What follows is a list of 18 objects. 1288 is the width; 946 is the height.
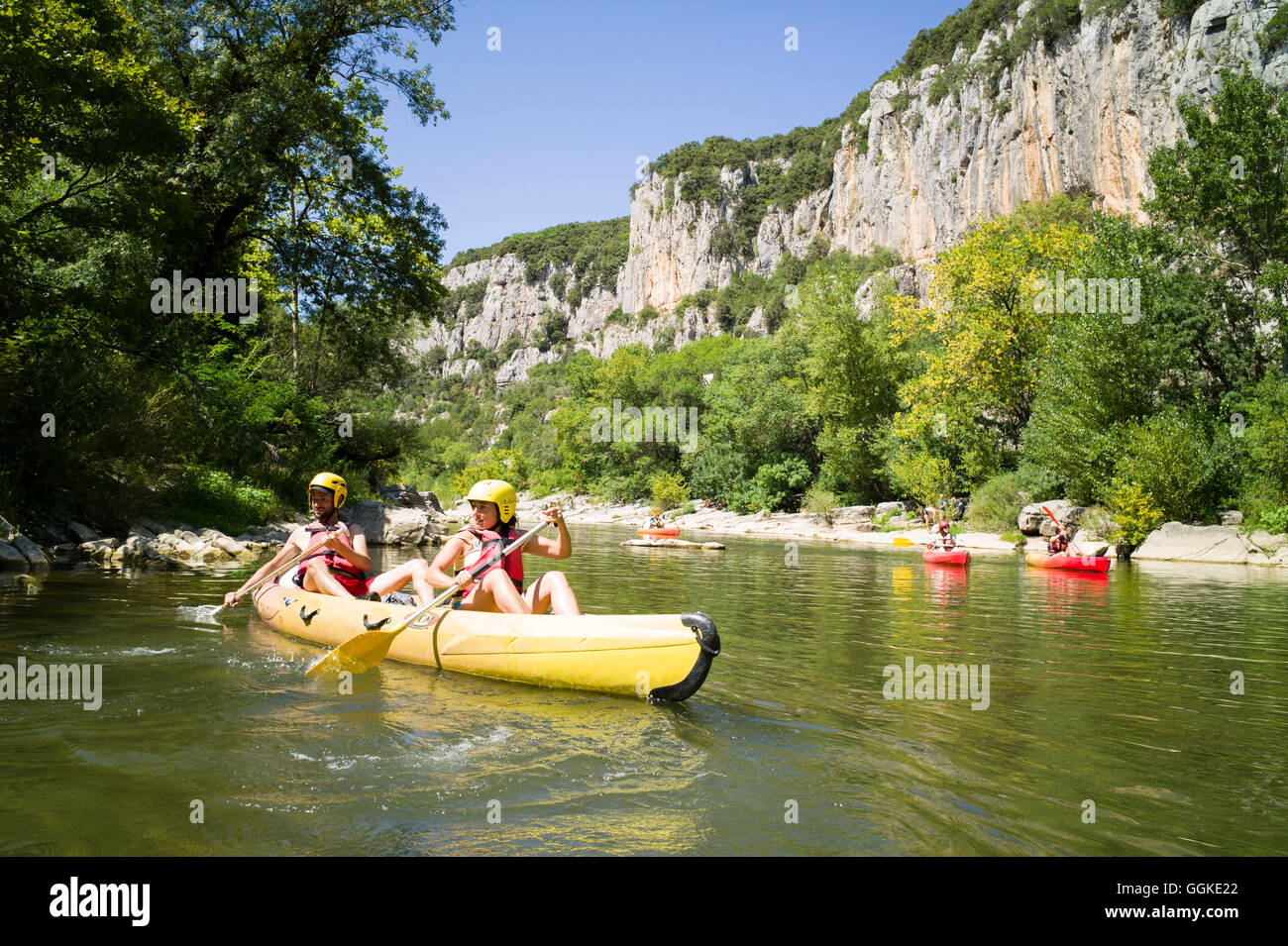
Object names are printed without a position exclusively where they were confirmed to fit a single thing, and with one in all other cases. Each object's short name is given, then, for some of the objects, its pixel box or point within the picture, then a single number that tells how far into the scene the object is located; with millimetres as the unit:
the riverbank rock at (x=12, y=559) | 10789
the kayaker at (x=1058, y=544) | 18781
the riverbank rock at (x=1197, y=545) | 19938
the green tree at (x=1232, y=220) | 24406
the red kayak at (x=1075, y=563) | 16828
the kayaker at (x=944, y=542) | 18984
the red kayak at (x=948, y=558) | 18219
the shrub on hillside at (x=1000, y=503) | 28359
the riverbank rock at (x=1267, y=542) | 19688
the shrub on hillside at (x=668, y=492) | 48719
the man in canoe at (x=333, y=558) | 7496
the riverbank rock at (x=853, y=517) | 35000
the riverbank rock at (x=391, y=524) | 21266
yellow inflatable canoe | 5191
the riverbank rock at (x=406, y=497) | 25625
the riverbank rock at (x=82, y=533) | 13344
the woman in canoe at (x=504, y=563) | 6215
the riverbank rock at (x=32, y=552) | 11195
